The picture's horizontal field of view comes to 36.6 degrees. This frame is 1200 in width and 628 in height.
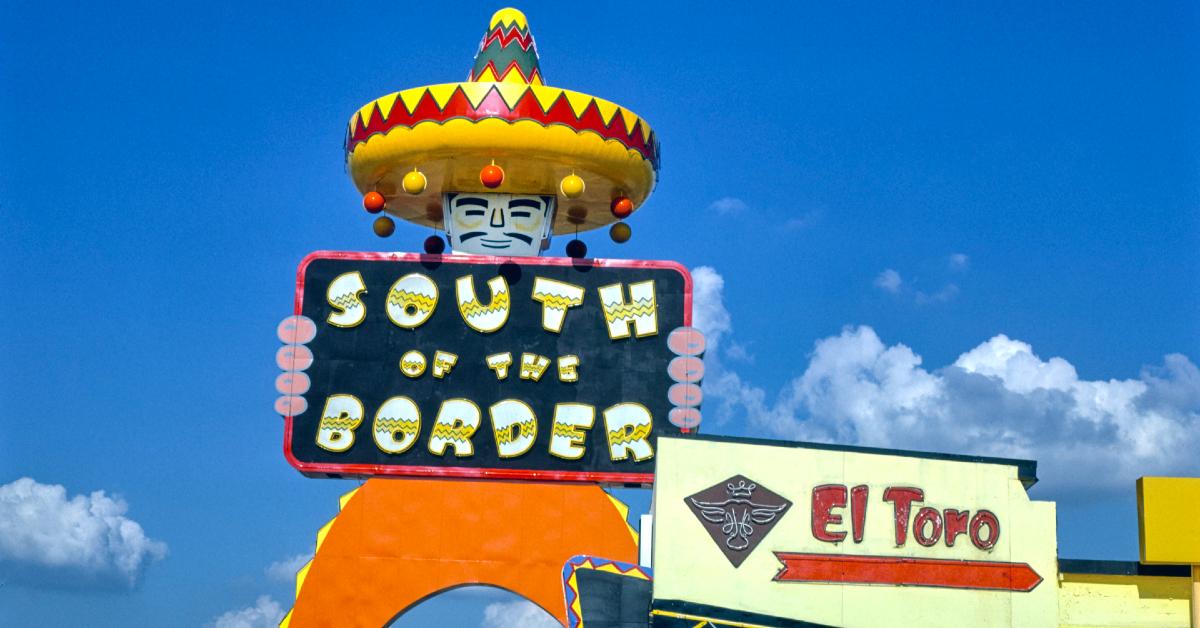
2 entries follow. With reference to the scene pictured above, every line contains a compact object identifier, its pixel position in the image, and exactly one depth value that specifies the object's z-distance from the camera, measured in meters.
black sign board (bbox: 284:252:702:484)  30.94
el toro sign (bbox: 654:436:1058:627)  24.50
